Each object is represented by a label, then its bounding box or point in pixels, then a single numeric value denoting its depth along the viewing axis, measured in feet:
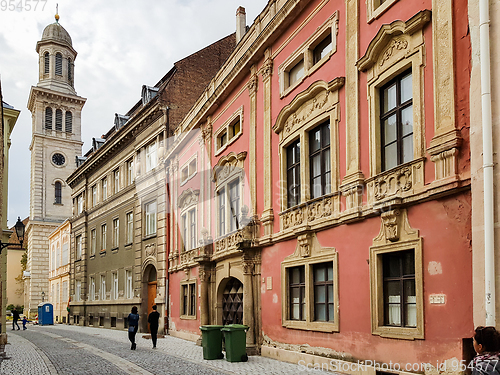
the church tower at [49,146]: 193.57
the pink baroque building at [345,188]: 30.19
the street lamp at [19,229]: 63.93
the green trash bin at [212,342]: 49.83
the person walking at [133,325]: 61.16
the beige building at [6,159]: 73.64
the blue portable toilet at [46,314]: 144.05
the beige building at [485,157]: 26.40
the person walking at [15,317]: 122.86
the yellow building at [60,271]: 155.53
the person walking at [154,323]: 63.10
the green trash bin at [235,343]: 47.03
